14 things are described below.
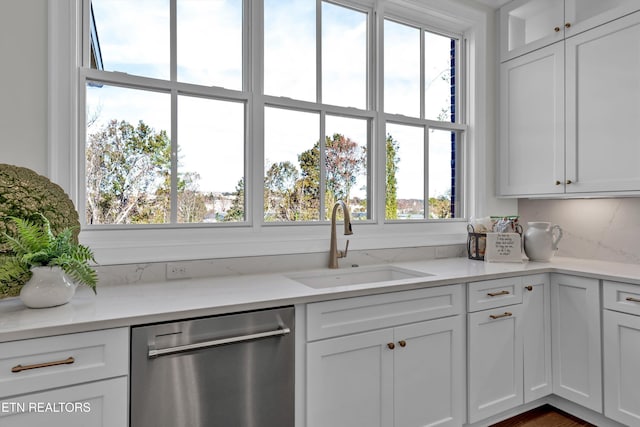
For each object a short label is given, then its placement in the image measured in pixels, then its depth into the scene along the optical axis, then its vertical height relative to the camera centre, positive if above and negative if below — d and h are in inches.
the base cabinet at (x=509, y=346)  77.9 -29.6
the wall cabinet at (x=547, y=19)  87.1 +50.2
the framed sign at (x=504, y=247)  92.6 -8.7
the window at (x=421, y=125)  103.0 +25.3
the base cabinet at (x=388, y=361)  61.5 -26.6
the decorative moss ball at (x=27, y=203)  50.1 +1.6
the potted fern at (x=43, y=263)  48.7 -6.5
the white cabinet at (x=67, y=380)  42.7 -20.1
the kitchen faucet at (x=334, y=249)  83.6 -8.3
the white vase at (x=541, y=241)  95.4 -7.4
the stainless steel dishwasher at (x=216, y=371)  49.3 -22.6
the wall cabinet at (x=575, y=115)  82.1 +24.3
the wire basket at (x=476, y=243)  97.2 -7.9
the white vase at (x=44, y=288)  49.6 -10.0
